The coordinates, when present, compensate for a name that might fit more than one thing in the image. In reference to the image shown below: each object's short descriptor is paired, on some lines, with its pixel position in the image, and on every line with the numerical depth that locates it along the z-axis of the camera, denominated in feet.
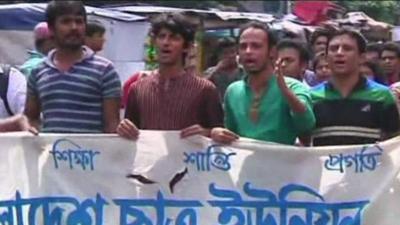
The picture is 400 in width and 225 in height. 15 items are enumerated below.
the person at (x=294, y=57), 26.32
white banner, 19.85
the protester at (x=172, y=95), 20.16
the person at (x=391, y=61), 32.91
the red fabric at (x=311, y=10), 73.26
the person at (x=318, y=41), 25.85
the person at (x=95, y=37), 28.86
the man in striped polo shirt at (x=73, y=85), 20.76
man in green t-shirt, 19.88
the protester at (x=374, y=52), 29.45
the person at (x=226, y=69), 32.96
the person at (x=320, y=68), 27.07
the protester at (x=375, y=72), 26.59
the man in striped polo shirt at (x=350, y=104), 19.95
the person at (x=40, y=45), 28.32
